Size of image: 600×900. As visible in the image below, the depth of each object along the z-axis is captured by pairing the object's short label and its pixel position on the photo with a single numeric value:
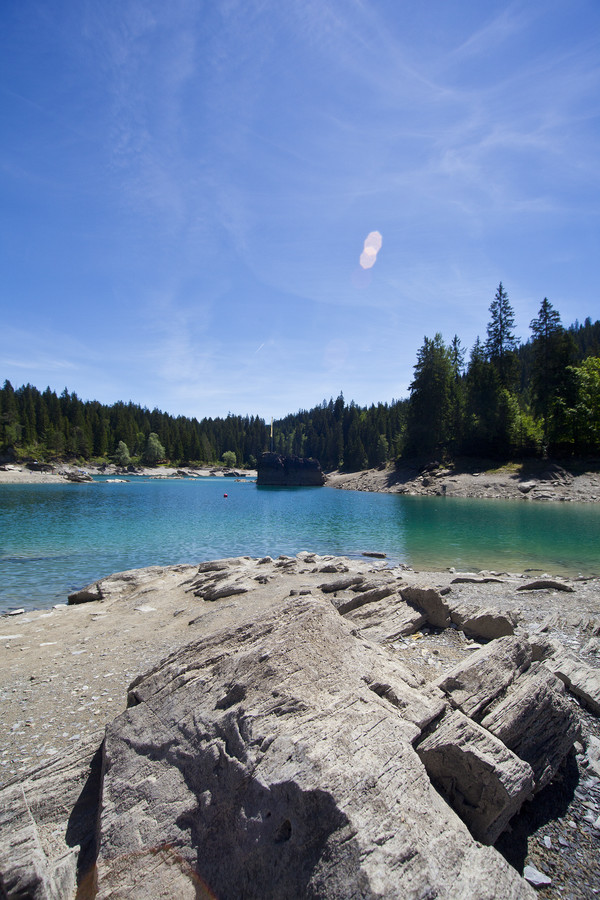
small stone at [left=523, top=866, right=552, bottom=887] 4.01
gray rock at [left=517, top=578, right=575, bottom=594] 15.70
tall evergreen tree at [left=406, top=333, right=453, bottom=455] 87.50
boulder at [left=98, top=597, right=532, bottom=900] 3.11
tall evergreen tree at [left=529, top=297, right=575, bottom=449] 67.44
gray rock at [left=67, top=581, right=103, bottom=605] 16.12
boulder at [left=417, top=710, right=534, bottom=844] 4.04
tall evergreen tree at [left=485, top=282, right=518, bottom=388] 82.19
